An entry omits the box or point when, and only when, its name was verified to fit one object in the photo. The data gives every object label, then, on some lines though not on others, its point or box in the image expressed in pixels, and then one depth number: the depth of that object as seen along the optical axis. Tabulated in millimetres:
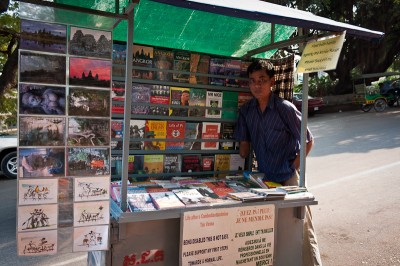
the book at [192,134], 2783
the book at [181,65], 2684
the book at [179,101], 2686
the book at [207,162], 2902
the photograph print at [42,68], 1629
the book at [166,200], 1989
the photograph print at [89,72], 1730
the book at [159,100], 2607
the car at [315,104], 15391
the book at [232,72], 2943
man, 2723
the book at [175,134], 2695
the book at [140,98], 2535
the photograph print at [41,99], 1628
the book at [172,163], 2734
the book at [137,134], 2555
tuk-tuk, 15119
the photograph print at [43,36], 1636
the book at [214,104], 2846
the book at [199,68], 2758
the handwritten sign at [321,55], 2244
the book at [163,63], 2604
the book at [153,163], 2642
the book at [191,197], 2084
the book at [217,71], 2855
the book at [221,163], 2963
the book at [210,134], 2857
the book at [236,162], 3037
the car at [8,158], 6621
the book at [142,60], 2518
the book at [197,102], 2775
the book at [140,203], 1944
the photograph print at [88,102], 1732
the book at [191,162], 2821
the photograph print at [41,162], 1642
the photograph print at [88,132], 1735
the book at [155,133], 2613
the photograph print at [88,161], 1741
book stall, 1689
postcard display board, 1649
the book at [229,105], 2938
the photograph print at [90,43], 1734
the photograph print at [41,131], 1636
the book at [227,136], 2963
